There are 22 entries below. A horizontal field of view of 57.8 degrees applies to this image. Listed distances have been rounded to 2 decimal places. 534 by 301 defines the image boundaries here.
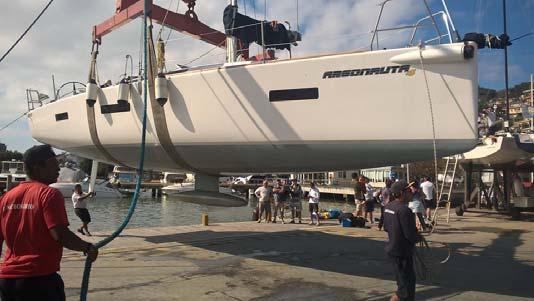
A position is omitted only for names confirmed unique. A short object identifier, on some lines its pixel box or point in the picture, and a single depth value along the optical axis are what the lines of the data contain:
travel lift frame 8.91
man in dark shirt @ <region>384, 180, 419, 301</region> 4.93
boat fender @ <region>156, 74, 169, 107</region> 7.75
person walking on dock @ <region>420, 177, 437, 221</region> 14.63
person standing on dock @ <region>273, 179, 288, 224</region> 14.90
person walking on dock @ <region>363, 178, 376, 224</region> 14.41
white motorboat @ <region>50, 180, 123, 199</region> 41.84
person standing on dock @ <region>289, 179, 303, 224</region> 15.09
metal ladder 28.43
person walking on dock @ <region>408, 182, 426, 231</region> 11.88
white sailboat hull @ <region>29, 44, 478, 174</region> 6.23
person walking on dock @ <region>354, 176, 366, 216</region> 14.70
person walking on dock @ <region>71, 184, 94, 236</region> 11.37
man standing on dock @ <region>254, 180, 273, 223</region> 14.79
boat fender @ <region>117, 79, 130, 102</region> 8.43
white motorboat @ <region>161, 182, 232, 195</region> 43.52
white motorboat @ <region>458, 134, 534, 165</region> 14.94
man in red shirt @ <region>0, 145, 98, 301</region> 2.90
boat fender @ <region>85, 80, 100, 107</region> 8.88
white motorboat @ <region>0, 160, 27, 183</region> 44.03
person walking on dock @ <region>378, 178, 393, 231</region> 12.27
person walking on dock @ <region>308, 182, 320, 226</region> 14.21
